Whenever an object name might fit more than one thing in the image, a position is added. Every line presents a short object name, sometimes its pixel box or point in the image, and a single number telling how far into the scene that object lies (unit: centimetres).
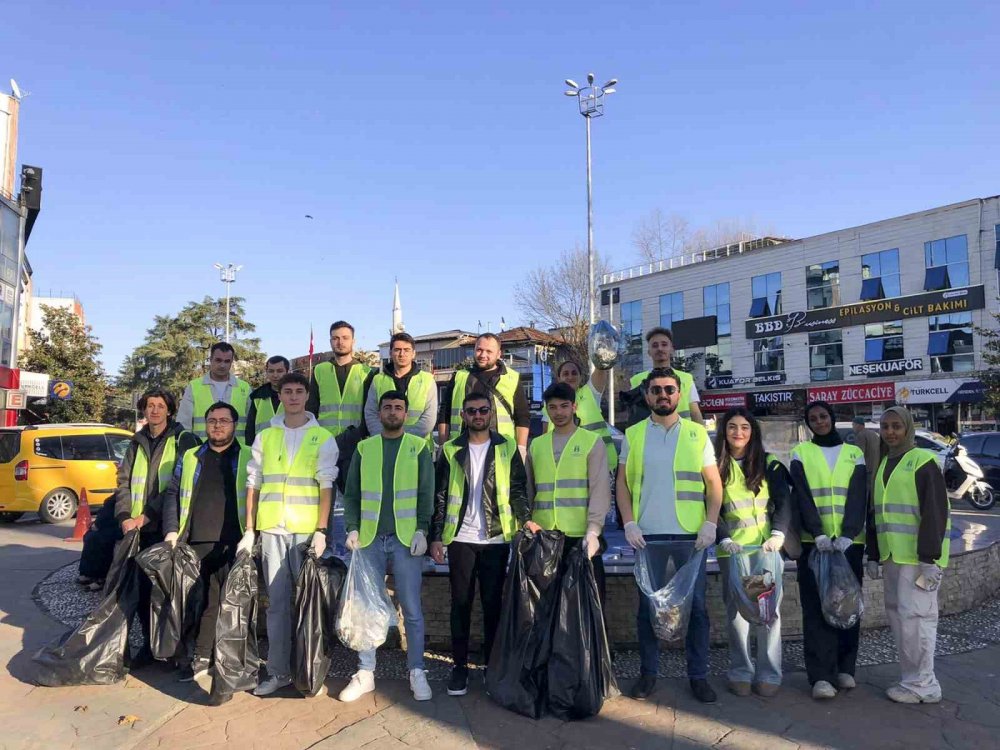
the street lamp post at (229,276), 4234
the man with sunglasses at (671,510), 433
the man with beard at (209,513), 475
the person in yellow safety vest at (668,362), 545
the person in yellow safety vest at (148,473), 500
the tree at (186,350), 4206
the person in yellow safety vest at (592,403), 609
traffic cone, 1053
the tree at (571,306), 3562
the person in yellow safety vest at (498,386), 550
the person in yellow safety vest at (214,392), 630
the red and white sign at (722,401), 3722
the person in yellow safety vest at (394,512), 446
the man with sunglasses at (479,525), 441
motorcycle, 1470
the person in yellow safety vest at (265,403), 640
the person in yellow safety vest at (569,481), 440
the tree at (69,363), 2627
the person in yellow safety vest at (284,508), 451
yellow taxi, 1234
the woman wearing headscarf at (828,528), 441
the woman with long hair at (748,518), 436
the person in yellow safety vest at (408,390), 561
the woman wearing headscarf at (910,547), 422
